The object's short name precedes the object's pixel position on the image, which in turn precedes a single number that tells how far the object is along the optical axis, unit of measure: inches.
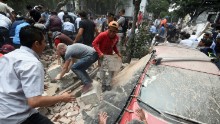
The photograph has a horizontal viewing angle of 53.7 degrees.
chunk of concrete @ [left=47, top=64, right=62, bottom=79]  198.8
